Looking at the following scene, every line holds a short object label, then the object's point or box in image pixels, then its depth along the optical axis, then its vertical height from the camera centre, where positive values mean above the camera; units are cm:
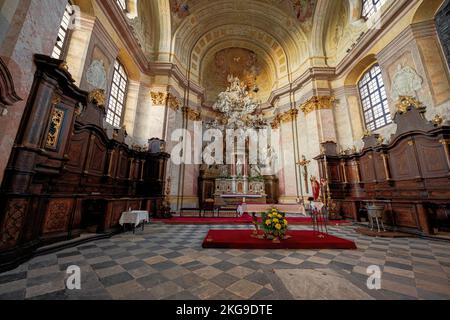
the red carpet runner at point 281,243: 382 -104
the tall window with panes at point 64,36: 587 +560
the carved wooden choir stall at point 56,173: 296 +53
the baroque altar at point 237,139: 1227 +479
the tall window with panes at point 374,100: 877 +540
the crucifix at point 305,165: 1068 +206
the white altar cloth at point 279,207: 485 -31
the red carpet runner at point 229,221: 707 -103
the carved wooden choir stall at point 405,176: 526 +97
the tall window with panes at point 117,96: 849 +517
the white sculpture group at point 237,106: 1412 +754
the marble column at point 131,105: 949 +509
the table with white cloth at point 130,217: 510 -67
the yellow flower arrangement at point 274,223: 400 -61
